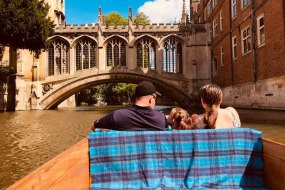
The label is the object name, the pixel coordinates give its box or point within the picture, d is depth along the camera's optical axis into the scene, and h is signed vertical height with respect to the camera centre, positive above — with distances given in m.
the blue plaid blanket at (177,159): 2.42 -0.49
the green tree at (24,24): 16.59 +4.80
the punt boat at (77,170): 1.65 -0.45
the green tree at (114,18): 39.31 +11.70
